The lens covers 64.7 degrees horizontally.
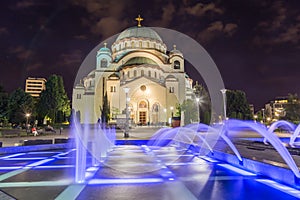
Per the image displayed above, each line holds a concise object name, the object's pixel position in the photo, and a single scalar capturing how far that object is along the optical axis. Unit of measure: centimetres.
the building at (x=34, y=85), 12255
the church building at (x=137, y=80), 4728
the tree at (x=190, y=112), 3419
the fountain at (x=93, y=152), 646
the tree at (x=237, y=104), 4934
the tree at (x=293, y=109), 3664
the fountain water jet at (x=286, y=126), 2980
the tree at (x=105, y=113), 3978
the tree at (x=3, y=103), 3178
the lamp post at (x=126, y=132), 2016
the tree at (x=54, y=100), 4153
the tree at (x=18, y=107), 3484
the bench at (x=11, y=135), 2171
